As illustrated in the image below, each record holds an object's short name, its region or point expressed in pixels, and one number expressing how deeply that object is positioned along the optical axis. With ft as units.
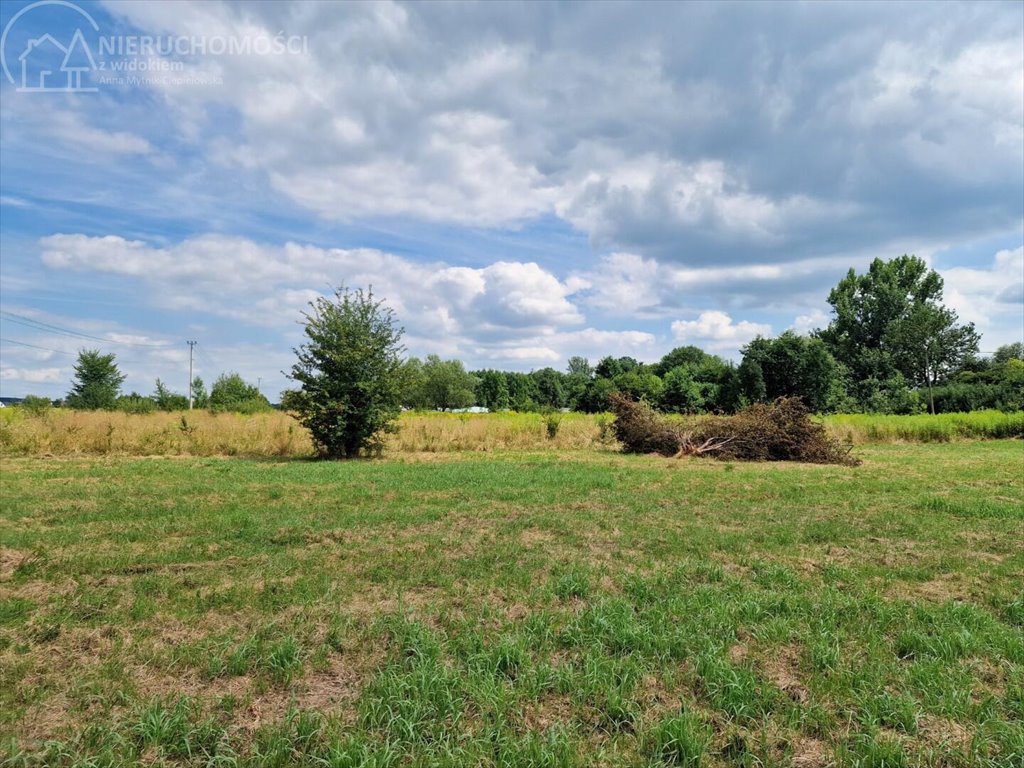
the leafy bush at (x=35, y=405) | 69.60
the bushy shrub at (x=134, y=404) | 103.79
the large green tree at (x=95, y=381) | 123.03
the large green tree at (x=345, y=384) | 57.98
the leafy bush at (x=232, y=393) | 120.32
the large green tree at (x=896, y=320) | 165.07
